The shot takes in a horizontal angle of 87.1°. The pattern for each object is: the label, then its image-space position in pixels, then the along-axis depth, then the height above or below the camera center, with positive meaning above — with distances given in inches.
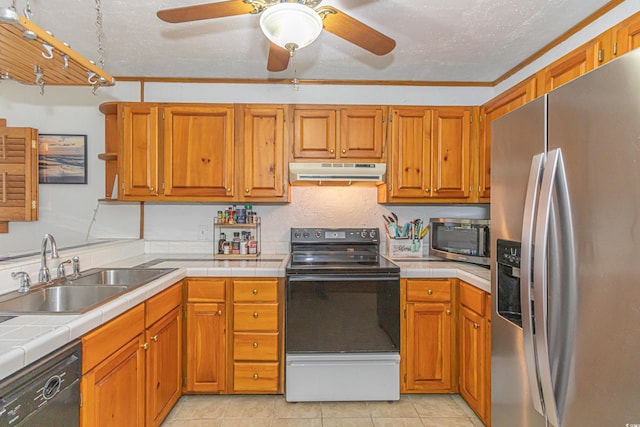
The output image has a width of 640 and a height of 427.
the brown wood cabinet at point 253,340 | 88.6 -33.1
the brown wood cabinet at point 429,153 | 102.2 +19.1
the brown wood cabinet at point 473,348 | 76.7 -31.9
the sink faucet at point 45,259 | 66.4 -9.3
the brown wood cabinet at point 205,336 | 88.0 -32.0
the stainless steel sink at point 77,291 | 58.9 -15.6
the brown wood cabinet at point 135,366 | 50.0 -27.8
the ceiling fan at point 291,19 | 45.4 +30.3
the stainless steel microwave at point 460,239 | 91.5 -6.8
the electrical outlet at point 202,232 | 113.9 -6.1
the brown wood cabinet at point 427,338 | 89.7 -32.7
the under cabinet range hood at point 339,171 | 95.2 +12.5
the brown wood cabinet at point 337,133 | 101.9 +24.8
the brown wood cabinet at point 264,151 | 101.4 +19.1
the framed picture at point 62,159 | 106.9 +17.4
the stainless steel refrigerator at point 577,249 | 34.7 -3.9
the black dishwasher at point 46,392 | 36.1 -21.2
